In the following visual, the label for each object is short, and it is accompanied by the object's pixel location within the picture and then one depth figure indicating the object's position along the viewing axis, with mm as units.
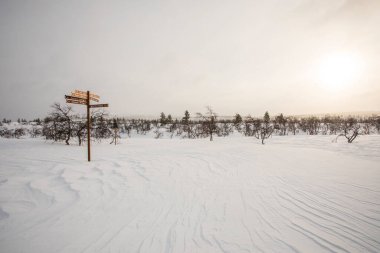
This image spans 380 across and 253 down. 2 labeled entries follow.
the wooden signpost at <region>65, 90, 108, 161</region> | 7075
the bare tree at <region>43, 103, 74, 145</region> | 16375
